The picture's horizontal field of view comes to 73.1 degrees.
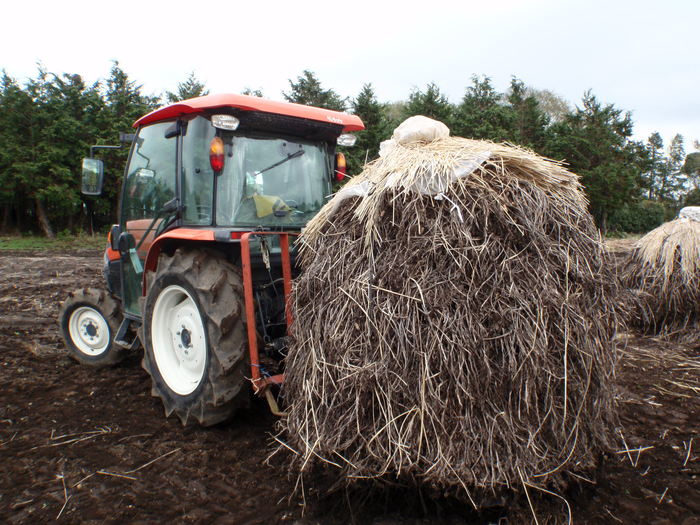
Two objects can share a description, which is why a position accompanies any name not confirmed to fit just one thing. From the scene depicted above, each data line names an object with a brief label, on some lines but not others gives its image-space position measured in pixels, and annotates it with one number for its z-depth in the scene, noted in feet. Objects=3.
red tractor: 9.96
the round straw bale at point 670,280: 19.89
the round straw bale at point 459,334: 6.96
